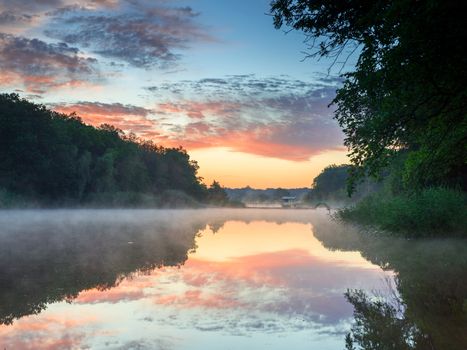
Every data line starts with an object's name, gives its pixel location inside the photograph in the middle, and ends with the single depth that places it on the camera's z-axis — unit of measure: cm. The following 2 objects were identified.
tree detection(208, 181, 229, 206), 15775
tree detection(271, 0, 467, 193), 922
